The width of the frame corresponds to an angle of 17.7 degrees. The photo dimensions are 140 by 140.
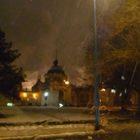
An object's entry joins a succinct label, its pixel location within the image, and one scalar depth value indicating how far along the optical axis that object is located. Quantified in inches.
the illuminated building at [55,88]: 3462.1
